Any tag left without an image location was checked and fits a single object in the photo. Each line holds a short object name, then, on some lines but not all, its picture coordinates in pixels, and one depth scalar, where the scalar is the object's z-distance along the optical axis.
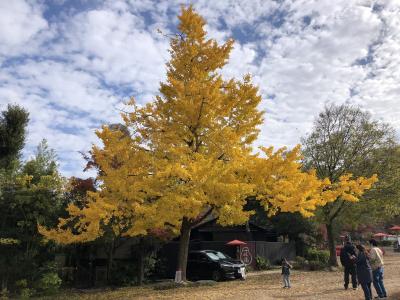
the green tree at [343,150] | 25.88
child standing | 14.88
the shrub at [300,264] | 24.53
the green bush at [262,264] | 25.56
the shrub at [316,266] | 23.84
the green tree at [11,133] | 19.28
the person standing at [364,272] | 11.12
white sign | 25.25
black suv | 18.78
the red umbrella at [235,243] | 23.88
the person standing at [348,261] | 13.91
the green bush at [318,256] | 28.52
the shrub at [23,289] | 14.26
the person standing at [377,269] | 11.52
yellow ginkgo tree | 12.76
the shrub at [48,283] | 14.83
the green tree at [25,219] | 14.90
